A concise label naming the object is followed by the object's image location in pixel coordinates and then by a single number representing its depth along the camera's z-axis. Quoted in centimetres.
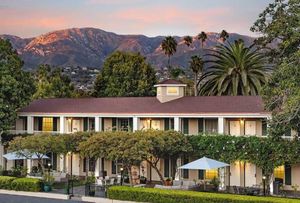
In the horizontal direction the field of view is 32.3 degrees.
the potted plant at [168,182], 4006
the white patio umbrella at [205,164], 3704
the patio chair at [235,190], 3653
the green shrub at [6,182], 3956
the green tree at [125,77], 7581
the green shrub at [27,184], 3809
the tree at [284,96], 2880
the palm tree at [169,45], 9138
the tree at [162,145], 3859
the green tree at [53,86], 7638
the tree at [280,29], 3055
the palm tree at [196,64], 8346
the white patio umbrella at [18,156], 4367
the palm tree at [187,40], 9408
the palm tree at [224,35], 9352
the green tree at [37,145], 4290
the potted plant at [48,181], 3839
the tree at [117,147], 3731
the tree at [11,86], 4925
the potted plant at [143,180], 4332
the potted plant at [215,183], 3778
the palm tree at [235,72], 5972
